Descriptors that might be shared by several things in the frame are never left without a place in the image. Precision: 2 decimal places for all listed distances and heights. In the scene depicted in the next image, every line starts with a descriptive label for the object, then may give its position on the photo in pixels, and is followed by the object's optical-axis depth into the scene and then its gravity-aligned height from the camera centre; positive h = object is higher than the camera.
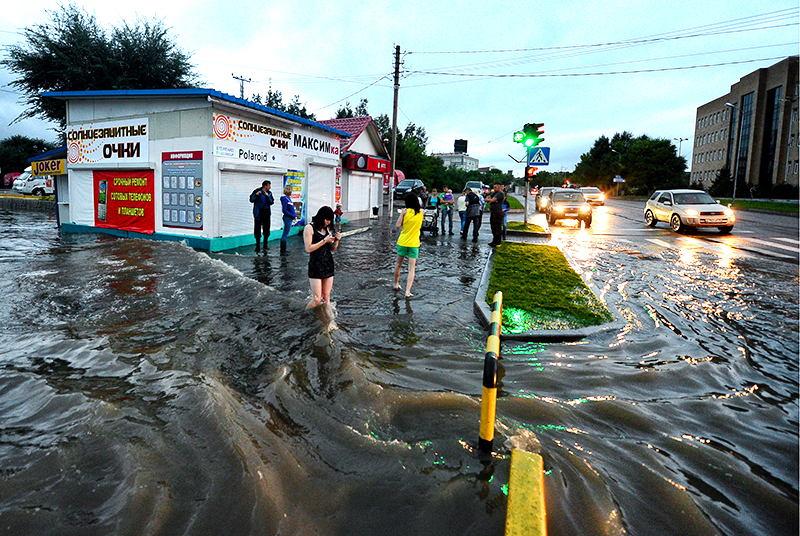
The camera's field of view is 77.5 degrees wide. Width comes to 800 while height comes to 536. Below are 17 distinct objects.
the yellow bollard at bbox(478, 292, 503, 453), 3.20 -1.18
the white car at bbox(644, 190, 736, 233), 19.23 +0.14
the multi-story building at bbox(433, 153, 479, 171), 170.88 +16.21
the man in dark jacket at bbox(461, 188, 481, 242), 16.18 -0.10
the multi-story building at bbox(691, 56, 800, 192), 53.03 +10.51
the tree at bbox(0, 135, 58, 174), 58.47 +4.72
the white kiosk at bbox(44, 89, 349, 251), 13.68 +1.00
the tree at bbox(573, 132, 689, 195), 71.25 +7.59
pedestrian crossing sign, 18.41 +1.92
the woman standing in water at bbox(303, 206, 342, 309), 6.59 -0.65
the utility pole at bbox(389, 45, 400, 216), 26.38 +6.11
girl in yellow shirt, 8.15 -0.44
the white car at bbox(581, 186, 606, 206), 39.53 +1.26
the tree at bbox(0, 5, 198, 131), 27.45 +7.44
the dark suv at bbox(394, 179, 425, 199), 37.03 +1.35
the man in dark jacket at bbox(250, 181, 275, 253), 12.46 -0.21
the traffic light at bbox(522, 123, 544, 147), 17.34 +2.54
